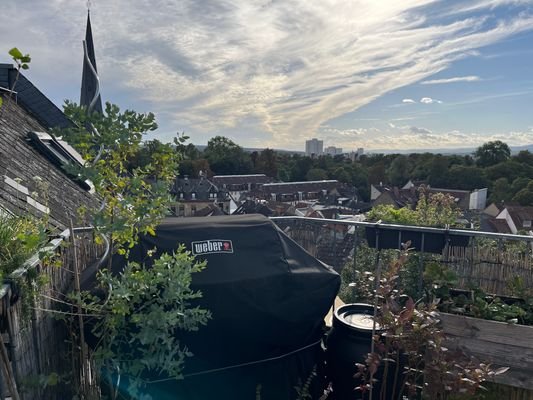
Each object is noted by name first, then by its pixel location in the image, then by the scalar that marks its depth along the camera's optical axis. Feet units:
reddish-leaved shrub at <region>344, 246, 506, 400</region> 6.50
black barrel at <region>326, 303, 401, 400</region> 8.50
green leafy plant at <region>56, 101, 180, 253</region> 6.24
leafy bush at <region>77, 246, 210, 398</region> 6.07
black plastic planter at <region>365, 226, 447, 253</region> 11.93
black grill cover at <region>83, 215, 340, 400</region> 8.23
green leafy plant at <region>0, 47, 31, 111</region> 5.16
